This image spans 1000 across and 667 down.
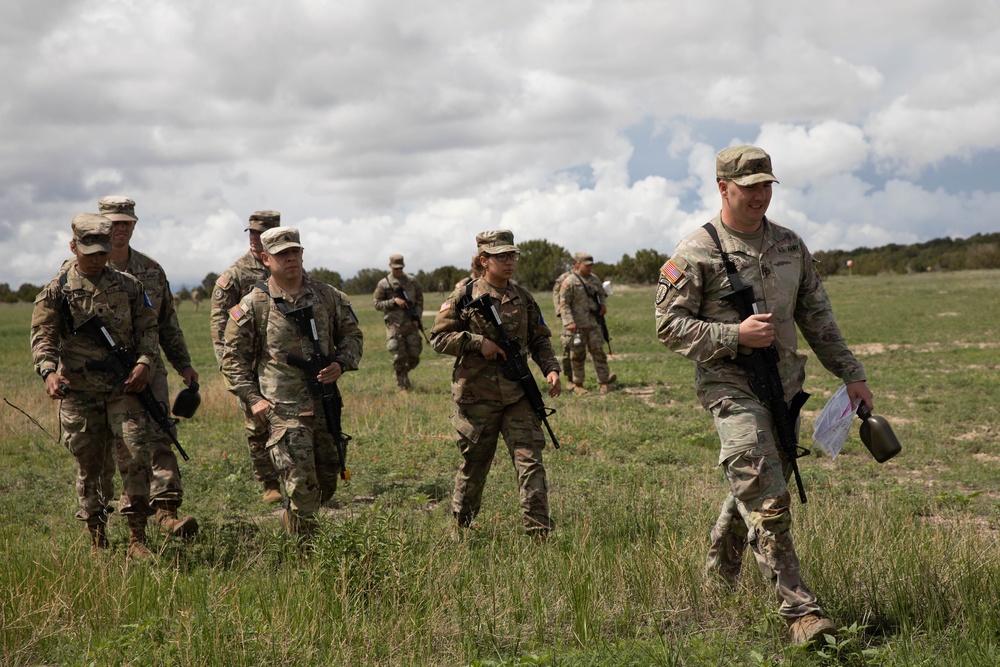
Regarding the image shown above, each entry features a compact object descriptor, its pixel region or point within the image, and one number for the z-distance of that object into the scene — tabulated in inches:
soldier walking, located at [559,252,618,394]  574.6
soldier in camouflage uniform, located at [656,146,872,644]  164.7
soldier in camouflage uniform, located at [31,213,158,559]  240.8
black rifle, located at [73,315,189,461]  244.2
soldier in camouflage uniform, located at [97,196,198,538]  254.1
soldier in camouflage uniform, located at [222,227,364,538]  234.4
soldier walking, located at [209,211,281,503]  319.0
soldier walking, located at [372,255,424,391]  584.7
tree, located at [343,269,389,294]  3134.4
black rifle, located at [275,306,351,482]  243.9
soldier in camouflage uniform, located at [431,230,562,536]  245.1
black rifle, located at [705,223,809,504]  174.9
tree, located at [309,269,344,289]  2684.5
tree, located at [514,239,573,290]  2440.9
